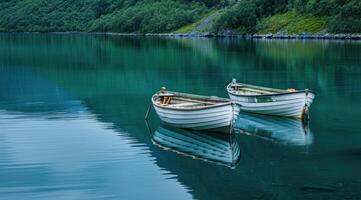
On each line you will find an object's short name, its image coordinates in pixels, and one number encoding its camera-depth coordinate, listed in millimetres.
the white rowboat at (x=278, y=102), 38938
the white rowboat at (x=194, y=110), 33653
